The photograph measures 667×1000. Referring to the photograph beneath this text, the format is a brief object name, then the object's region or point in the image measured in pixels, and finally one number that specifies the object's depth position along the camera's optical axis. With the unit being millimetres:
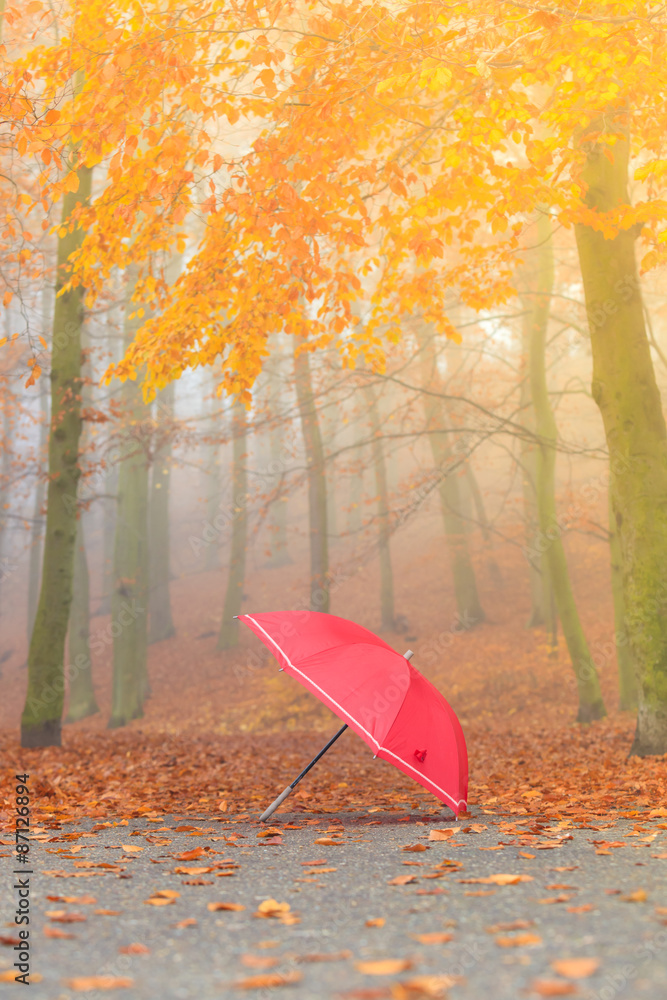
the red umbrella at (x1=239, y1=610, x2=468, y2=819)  3840
